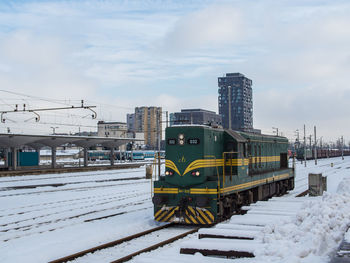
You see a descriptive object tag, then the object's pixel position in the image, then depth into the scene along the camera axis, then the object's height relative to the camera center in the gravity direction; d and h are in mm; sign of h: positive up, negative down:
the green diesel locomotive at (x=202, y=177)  12453 -830
